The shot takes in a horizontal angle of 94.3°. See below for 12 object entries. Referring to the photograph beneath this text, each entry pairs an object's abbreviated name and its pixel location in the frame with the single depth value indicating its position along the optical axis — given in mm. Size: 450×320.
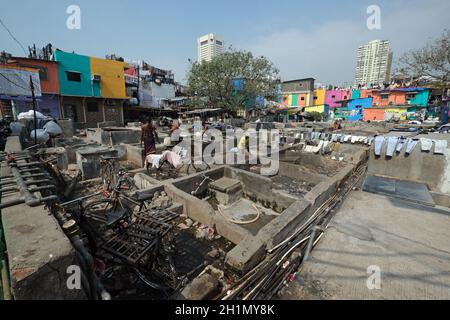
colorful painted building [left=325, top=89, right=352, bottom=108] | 41434
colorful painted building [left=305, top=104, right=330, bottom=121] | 39709
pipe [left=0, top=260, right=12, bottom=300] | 1617
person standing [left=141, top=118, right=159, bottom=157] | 7883
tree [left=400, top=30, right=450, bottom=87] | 14000
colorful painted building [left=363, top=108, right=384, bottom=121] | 32875
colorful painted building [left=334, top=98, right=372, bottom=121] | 35906
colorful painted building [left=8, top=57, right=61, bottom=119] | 17609
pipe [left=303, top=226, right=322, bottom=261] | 2970
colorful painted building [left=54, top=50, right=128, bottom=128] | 19797
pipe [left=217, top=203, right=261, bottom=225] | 5514
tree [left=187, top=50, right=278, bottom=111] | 23506
